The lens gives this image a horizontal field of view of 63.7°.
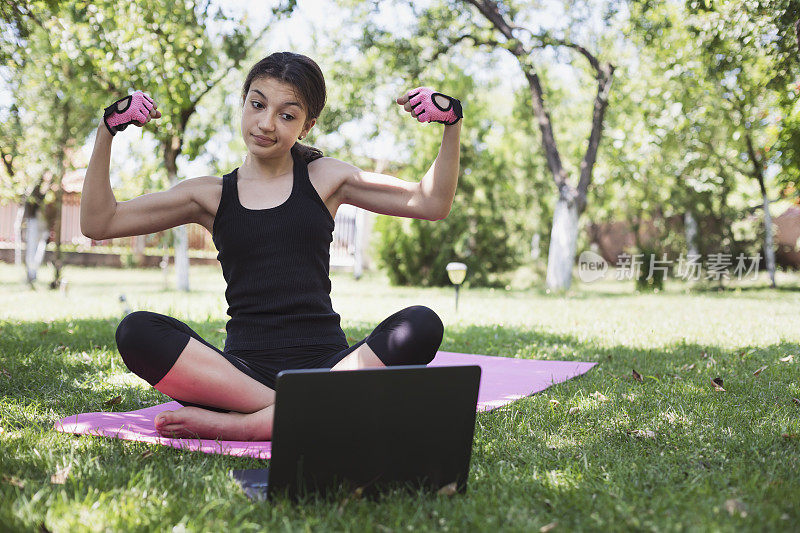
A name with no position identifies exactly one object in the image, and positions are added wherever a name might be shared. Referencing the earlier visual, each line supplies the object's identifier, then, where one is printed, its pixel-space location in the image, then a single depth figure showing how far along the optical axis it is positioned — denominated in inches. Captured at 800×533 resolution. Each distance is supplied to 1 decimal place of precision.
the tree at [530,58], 425.1
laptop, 62.2
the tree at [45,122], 337.1
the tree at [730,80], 194.4
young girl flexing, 84.4
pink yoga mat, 86.9
